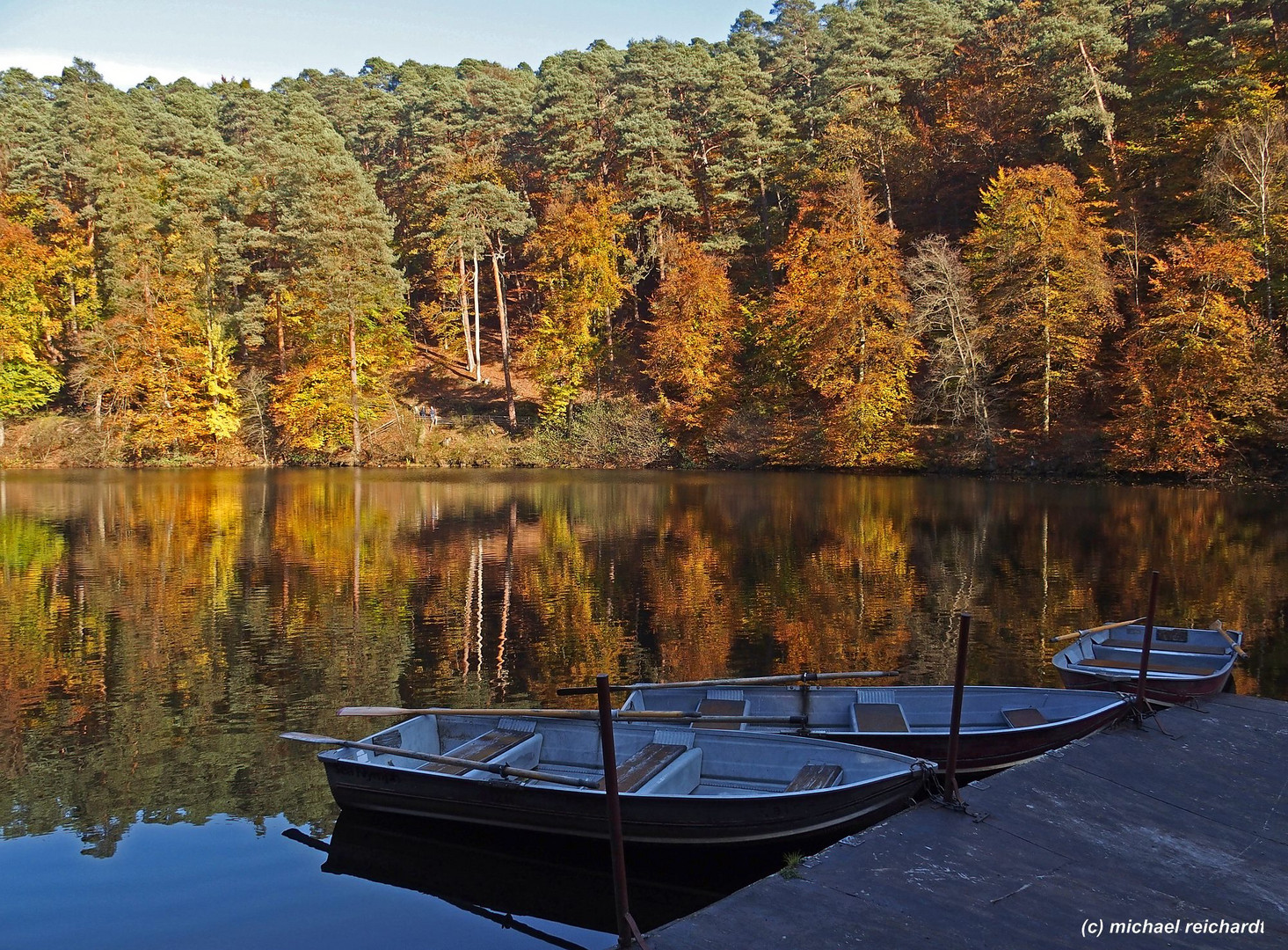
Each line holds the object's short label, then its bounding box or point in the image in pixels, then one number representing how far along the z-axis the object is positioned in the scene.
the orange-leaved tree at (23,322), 56.50
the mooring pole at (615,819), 6.17
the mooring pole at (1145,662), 10.32
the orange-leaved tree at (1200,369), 36.56
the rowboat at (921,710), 9.56
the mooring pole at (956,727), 8.05
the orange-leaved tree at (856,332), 45.94
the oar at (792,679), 10.22
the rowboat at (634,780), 7.93
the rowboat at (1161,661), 11.17
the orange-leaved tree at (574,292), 55.09
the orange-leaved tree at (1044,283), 41.59
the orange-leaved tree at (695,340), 51.84
